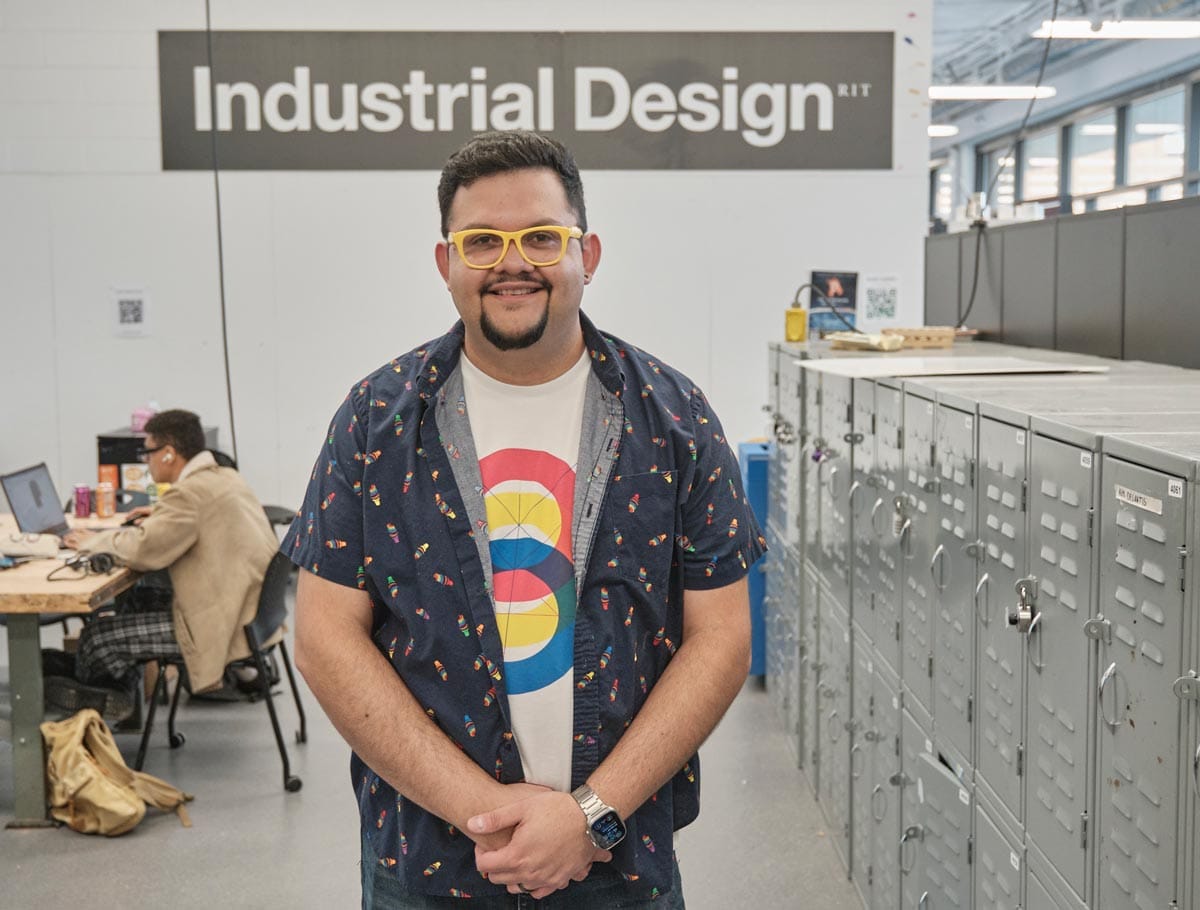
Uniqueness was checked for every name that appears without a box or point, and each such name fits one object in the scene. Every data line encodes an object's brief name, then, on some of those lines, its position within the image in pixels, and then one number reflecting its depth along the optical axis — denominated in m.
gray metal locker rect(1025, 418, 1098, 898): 1.91
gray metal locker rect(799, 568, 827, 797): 4.18
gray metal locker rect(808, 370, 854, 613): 3.61
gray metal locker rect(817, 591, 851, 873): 3.72
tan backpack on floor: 4.07
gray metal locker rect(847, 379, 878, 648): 3.29
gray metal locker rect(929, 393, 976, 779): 2.48
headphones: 4.30
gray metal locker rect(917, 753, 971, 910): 2.54
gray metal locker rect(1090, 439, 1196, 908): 1.62
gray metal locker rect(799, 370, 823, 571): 4.10
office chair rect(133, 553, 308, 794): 4.45
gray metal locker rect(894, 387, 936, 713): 2.75
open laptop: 5.12
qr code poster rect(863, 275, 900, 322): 7.41
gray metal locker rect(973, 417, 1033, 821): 2.20
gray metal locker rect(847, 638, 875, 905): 3.38
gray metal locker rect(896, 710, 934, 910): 2.85
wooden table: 4.01
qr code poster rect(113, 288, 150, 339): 7.30
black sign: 7.15
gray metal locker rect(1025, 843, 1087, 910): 1.98
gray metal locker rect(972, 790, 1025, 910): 2.24
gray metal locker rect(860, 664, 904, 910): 3.08
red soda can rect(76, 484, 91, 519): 5.77
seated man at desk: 4.34
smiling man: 1.69
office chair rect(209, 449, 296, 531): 6.82
